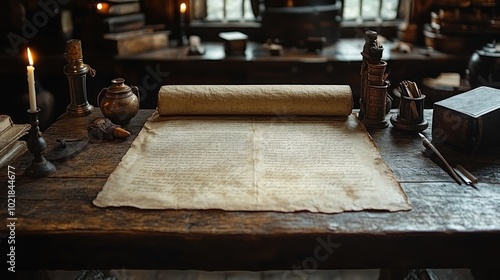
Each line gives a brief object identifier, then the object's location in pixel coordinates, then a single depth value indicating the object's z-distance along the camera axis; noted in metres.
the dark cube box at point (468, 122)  1.48
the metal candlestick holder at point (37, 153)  1.35
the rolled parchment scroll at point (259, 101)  1.77
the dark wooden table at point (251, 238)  1.10
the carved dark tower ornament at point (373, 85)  1.68
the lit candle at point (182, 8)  3.63
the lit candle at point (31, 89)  1.32
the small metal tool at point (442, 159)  1.34
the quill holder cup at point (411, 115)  1.67
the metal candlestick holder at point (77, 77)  1.83
